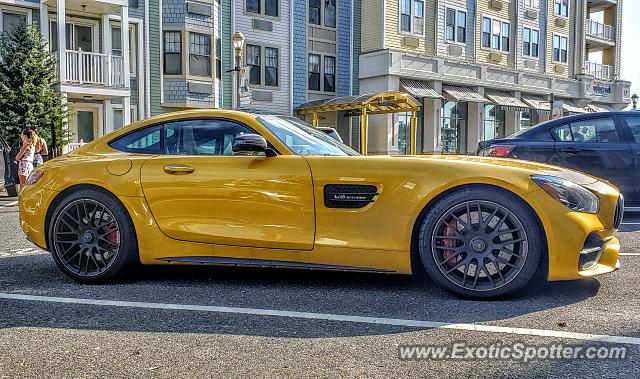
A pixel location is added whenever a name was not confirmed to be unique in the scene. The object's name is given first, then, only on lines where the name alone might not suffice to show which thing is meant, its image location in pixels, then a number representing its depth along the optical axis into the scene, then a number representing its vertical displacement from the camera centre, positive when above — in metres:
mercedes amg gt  3.98 -0.43
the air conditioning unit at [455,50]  30.55 +4.91
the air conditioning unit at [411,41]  28.69 +5.03
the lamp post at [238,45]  16.91 +2.85
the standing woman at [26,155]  13.09 -0.18
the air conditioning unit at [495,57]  32.62 +4.88
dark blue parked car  7.81 +0.02
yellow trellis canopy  23.33 +1.70
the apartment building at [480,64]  27.84 +4.45
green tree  16.05 +1.56
